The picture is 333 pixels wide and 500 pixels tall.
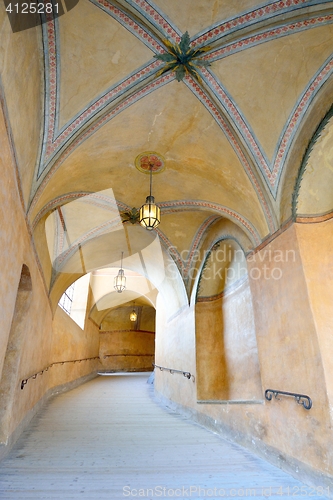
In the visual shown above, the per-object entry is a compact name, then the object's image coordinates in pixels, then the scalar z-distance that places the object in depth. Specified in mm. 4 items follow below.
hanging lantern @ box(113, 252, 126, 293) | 10469
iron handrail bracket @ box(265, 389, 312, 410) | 3309
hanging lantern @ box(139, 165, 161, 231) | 4684
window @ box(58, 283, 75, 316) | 12190
